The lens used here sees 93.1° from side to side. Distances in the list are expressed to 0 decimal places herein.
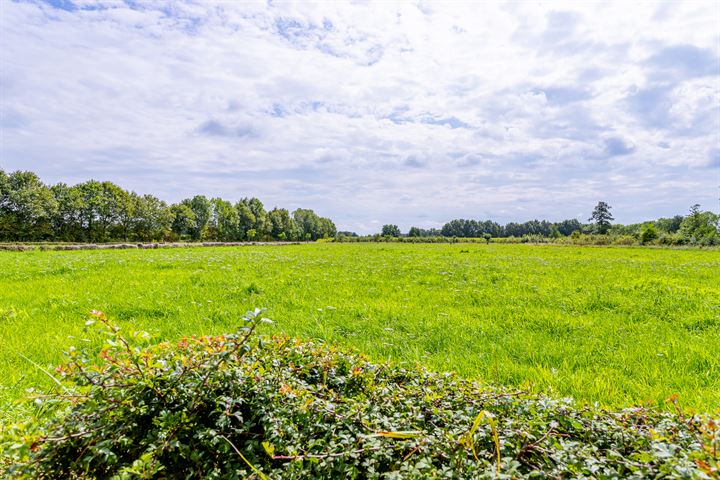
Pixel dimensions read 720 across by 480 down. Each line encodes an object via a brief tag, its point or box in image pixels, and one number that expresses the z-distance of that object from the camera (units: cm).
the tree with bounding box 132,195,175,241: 8694
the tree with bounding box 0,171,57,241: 6788
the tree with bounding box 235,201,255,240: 10894
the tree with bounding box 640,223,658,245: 6122
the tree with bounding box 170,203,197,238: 9588
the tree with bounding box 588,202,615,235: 11381
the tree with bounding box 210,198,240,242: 10431
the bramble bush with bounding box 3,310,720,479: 174
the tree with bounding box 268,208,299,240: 12249
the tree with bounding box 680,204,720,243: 6719
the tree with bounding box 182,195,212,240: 10144
